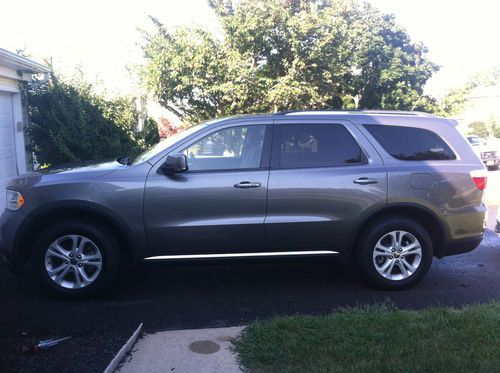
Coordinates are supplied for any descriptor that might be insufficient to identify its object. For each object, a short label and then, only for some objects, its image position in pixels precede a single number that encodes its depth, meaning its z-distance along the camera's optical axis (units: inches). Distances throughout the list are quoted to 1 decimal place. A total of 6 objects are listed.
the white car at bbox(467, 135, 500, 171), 800.3
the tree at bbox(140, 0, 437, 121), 591.8
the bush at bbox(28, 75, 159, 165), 401.1
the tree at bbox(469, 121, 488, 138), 1701.5
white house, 351.2
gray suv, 191.0
